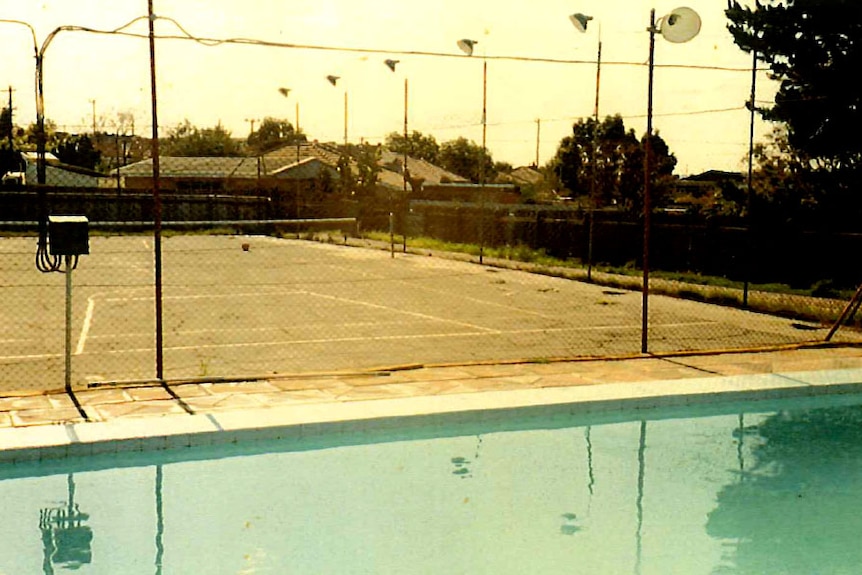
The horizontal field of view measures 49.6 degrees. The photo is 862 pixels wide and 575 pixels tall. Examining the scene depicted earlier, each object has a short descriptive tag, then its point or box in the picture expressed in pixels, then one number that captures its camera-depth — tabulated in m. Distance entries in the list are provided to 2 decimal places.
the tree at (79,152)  57.25
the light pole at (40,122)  9.82
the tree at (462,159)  107.62
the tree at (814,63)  23.94
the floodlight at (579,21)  11.66
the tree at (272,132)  112.43
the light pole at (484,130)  27.83
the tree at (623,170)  41.53
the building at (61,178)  46.94
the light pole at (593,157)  21.93
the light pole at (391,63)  13.75
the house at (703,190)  27.98
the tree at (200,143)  93.44
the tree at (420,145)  114.81
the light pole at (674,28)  11.20
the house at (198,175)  59.09
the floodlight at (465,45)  13.28
